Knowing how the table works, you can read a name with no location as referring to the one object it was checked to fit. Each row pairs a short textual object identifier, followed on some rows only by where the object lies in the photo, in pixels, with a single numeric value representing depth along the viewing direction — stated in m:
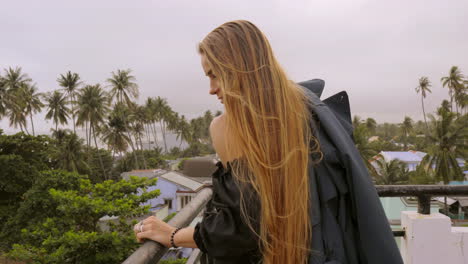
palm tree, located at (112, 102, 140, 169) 42.81
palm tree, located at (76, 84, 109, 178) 39.12
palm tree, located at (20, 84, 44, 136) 39.65
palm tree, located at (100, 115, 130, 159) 43.06
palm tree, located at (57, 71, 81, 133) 40.09
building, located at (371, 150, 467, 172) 43.19
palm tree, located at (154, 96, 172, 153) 58.04
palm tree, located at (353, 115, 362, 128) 52.95
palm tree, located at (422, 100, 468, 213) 25.33
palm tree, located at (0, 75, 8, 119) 35.55
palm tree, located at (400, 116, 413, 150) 66.75
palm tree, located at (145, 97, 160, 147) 56.30
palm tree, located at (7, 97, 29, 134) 36.35
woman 0.99
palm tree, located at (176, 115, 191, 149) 71.31
